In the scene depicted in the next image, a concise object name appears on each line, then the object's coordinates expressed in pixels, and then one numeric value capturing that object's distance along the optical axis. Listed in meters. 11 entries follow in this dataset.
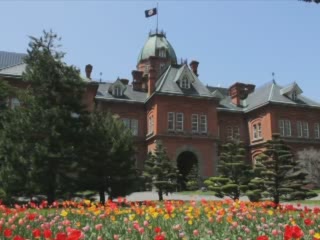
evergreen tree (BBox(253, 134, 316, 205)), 17.66
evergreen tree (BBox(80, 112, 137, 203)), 16.94
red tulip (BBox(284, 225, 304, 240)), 3.58
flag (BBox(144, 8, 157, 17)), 53.22
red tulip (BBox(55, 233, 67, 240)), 2.99
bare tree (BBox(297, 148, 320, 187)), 27.34
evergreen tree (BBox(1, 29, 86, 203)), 14.79
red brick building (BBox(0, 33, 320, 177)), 35.47
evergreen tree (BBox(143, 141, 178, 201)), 22.44
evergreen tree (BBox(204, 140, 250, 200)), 19.94
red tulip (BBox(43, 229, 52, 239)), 3.68
